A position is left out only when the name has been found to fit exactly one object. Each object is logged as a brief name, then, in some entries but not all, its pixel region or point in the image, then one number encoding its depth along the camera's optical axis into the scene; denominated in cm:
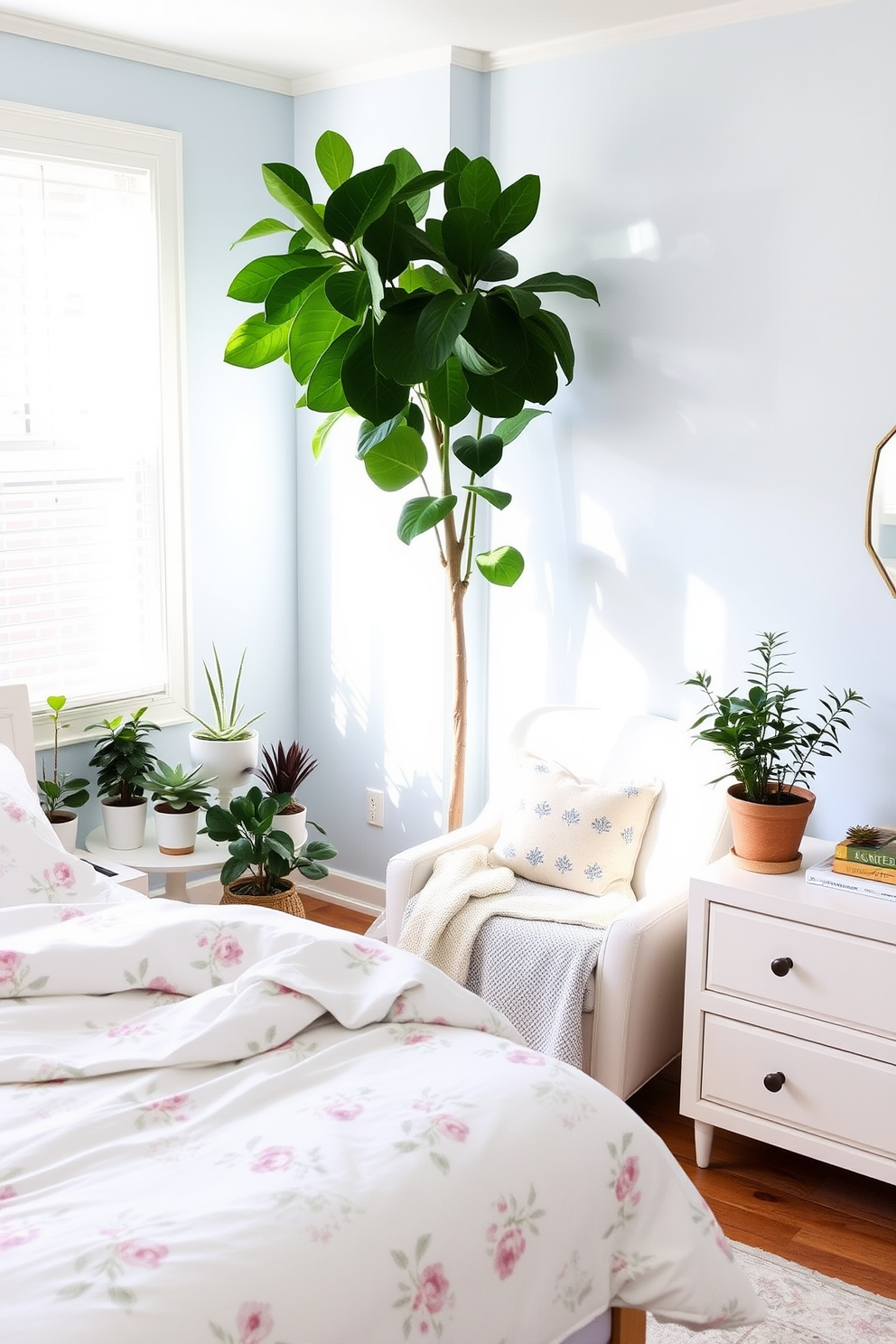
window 333
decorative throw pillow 300
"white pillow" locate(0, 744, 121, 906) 237
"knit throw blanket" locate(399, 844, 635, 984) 283
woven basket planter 332
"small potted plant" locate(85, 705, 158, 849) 341
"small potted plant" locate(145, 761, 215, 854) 333
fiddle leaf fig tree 281
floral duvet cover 135
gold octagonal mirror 279
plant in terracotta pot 264
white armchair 266
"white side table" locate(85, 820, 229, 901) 330
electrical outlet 398
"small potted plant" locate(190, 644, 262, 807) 352
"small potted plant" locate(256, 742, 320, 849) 351
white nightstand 244
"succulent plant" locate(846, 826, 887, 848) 263
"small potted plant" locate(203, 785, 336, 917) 327
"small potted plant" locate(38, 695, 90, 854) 329
